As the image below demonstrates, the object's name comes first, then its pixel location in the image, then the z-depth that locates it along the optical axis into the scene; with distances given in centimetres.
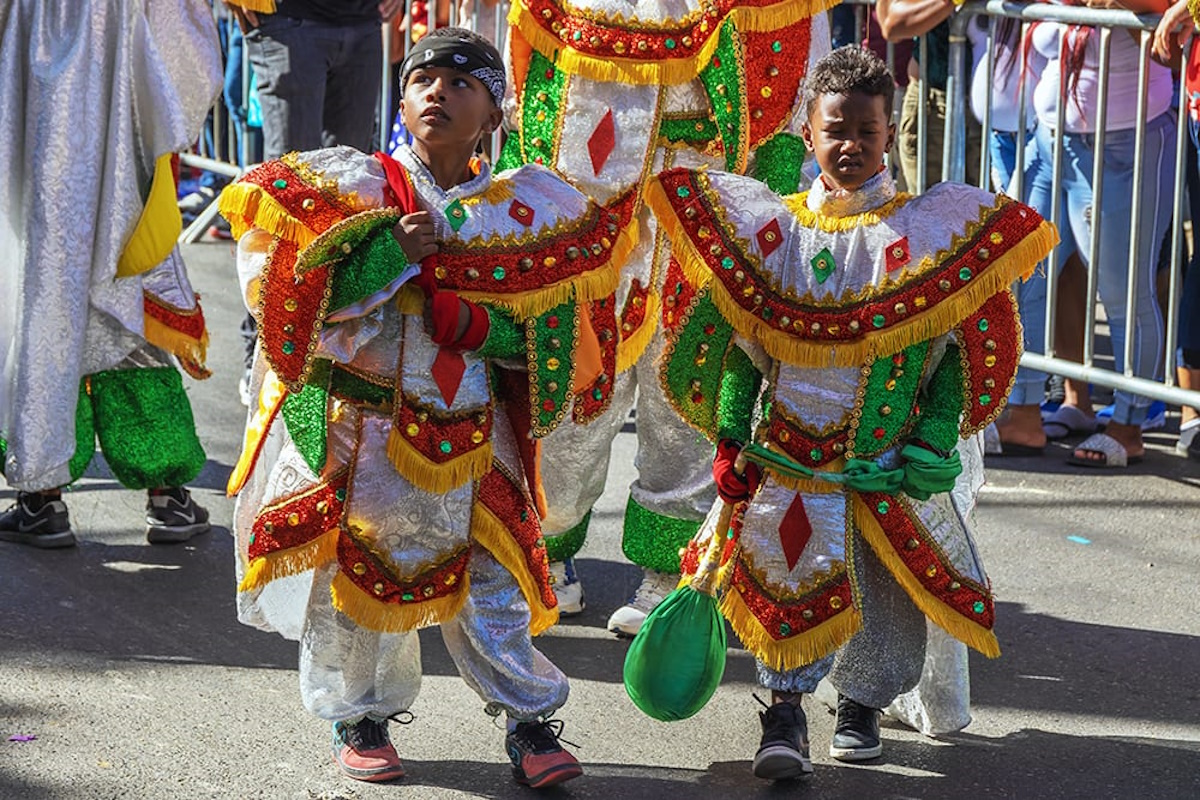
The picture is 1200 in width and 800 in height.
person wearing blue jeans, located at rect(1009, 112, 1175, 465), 658
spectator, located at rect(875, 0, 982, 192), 681
